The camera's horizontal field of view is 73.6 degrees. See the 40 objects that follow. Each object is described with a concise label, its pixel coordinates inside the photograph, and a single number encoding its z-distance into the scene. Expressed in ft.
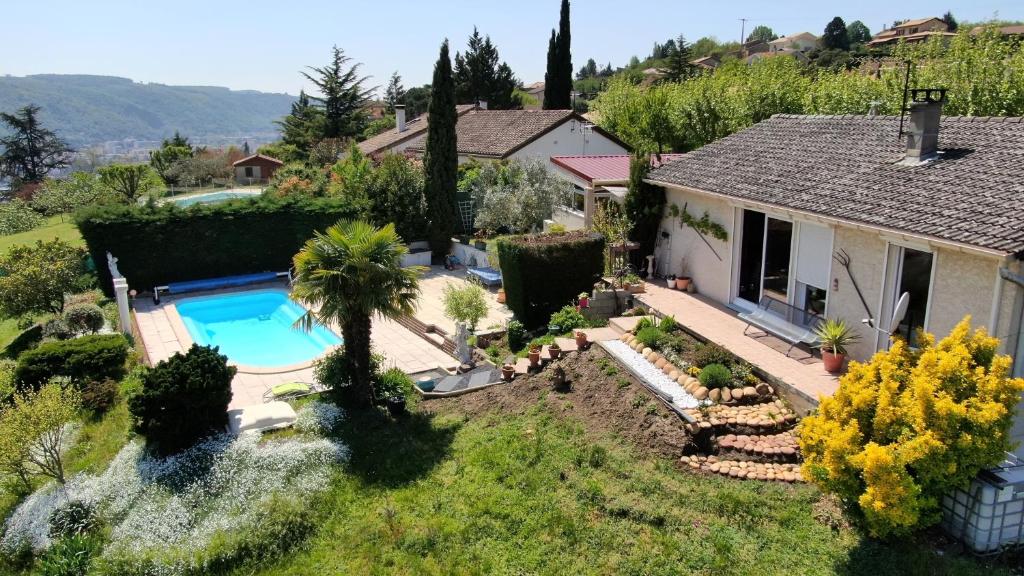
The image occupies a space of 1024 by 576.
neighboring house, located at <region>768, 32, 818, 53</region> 521.98
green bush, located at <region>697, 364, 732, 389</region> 42.52
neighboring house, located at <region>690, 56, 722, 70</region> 414.45
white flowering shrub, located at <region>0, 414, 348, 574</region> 33.27
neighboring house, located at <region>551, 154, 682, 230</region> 79.66
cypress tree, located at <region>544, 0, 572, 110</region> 198.29
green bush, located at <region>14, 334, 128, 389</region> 53.67
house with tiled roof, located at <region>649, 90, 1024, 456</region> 35.47
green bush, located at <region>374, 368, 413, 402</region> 49.93
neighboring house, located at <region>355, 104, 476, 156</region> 154.51
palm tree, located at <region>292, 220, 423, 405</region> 45.39
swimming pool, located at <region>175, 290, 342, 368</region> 74.49
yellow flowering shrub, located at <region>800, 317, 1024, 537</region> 25.80
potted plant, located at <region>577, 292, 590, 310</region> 62.96
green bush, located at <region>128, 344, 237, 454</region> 41.11
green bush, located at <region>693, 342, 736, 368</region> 44.91
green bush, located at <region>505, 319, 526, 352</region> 62.23
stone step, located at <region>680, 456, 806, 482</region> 34.55
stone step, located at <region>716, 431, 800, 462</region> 36.55
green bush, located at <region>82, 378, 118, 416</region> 52.08
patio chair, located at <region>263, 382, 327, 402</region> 53.57
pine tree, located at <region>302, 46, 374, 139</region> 218.18
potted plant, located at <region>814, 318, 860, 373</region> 42.27
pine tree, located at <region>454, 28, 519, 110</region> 255.50
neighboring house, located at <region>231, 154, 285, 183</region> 213.66
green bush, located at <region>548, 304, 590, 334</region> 60.39
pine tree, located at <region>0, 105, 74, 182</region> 259.19
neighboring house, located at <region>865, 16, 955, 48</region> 419.46
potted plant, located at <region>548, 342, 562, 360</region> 52.90
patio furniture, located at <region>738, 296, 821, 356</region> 45.57
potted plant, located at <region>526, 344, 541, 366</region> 52.40
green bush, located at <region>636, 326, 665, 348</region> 50.42
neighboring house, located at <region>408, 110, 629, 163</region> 124.88
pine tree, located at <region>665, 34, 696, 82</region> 237.45
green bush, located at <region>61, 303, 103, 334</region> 69.72
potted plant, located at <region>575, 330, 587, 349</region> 53.36
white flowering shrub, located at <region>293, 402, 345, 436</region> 44.93
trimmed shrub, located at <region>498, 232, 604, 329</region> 64.44
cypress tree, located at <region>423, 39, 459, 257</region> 99.66
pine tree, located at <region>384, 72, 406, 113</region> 355.25
